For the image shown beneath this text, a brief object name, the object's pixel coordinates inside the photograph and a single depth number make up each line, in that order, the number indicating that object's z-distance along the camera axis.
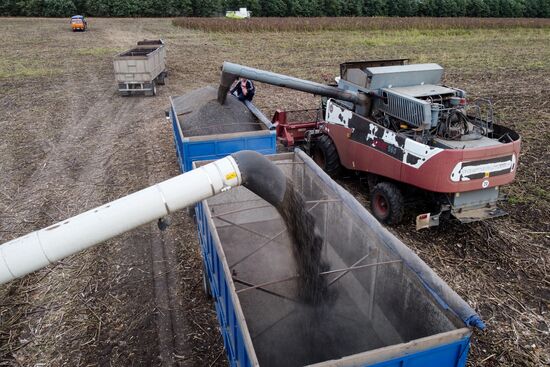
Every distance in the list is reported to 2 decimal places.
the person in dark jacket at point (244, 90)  9.32
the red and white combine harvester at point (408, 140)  6.24
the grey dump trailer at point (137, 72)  14.54
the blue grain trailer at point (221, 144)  7.22
